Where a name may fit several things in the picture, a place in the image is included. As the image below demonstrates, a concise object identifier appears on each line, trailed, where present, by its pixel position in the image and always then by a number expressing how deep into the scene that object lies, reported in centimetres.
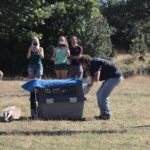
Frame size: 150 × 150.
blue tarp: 1212
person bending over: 1166
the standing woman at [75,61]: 1525
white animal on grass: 1203
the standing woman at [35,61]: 1573
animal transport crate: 1220
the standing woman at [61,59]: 1647
